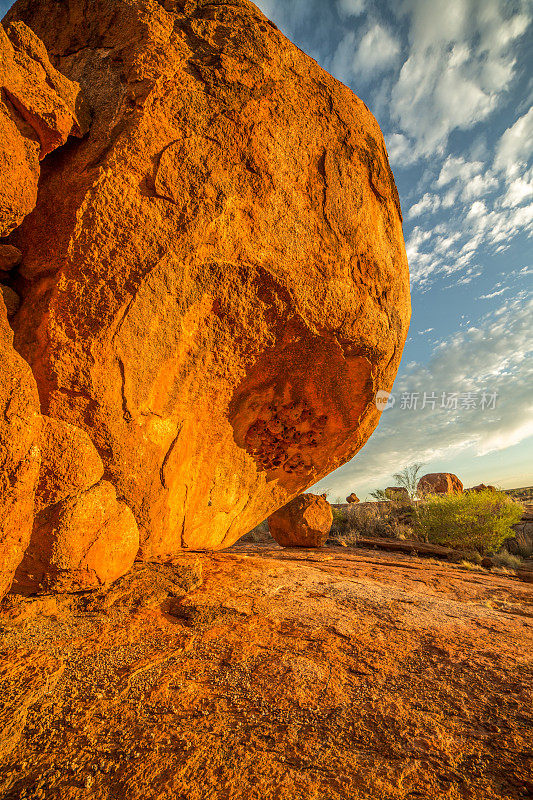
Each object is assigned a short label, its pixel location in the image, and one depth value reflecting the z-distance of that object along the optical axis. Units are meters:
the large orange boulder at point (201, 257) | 2.32
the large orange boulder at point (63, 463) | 2.21
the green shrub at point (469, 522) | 10.24
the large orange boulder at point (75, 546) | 2.17
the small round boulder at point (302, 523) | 8.05
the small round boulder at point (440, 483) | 21.92
